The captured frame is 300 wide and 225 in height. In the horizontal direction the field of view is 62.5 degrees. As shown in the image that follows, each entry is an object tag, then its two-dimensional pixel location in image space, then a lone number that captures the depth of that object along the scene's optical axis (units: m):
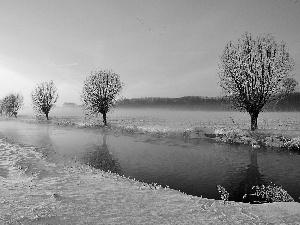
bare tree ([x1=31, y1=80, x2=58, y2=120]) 79.44
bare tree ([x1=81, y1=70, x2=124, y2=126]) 54.81
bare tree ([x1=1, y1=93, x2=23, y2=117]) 106.25
